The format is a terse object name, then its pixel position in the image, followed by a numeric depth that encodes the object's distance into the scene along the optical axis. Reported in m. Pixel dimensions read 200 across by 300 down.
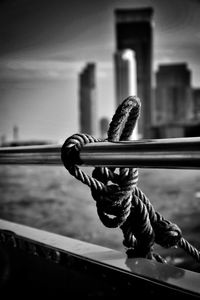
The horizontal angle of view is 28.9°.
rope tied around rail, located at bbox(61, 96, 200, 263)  0.97
